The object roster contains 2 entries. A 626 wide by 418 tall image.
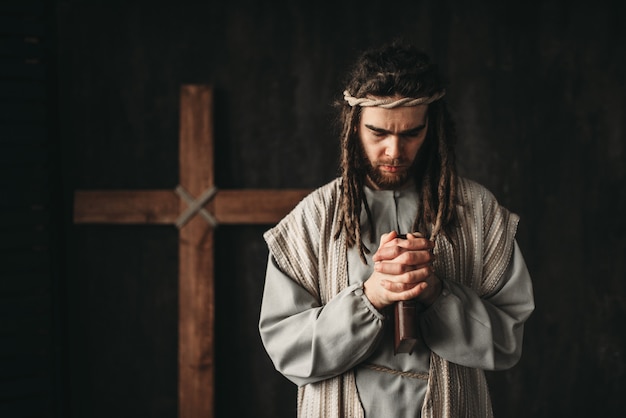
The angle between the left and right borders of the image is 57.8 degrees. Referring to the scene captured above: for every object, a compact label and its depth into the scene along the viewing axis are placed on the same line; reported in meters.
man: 1.80
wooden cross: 3.29
